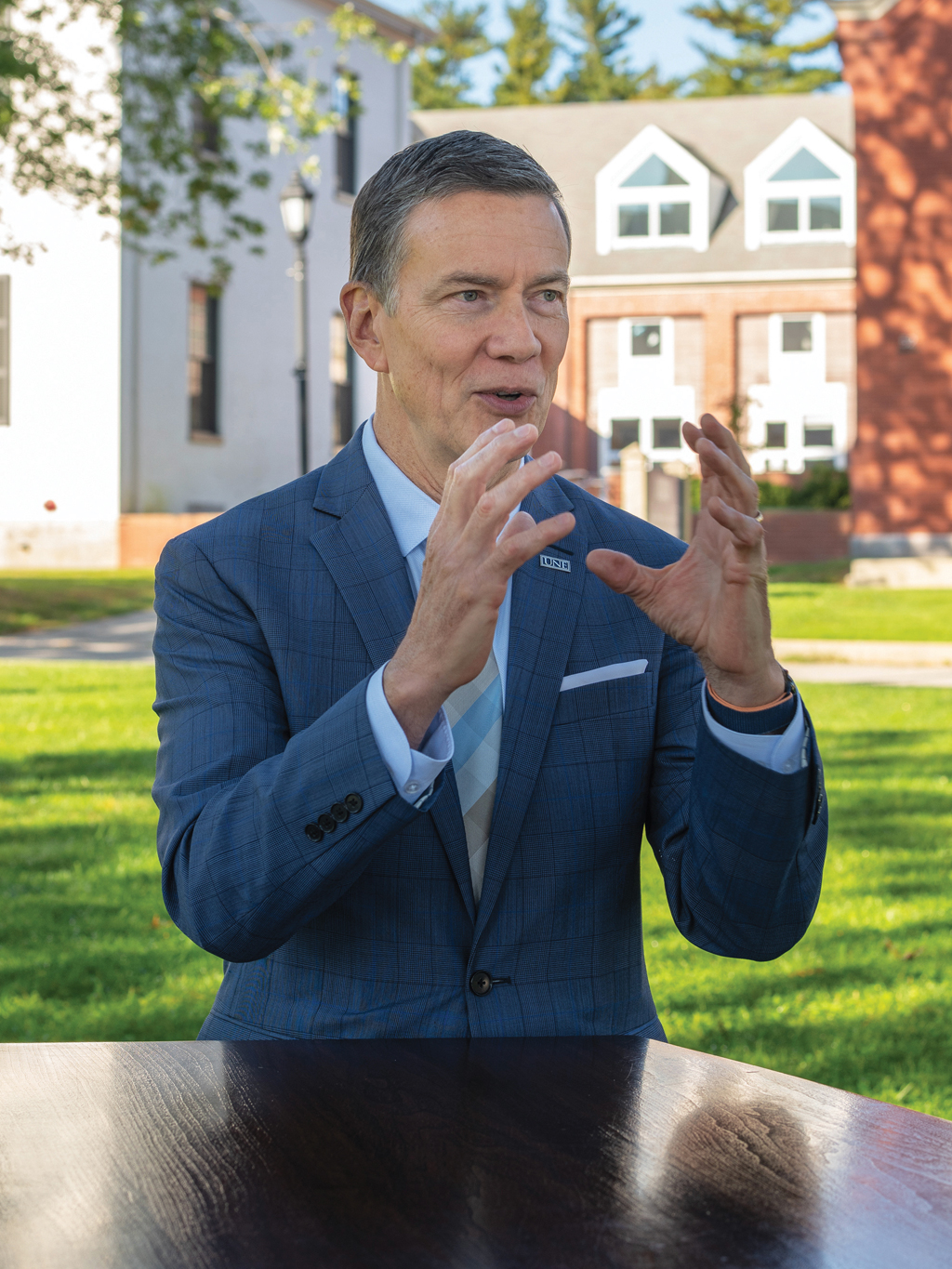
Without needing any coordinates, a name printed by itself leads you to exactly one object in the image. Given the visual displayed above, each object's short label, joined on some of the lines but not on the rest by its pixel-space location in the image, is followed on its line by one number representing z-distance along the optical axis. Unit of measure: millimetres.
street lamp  13742
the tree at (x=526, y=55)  54125
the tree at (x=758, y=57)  46531
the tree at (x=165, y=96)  12992
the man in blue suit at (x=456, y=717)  1608
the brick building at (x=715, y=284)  34250
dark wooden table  1080
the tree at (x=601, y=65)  53094
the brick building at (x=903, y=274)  22828
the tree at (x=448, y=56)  53938
